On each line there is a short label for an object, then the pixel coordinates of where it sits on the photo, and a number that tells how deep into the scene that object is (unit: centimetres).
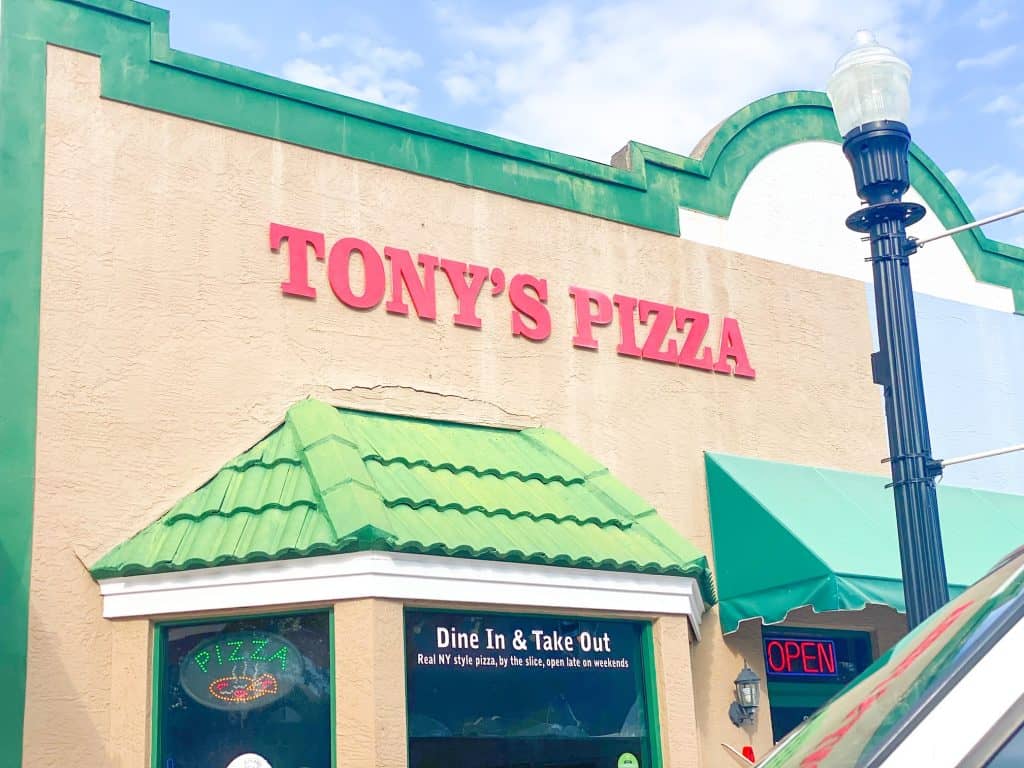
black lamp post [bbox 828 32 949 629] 684
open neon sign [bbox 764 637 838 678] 1211
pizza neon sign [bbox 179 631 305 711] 845
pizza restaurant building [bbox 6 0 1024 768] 841
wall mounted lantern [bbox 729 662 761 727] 1109
